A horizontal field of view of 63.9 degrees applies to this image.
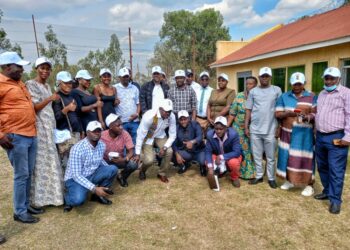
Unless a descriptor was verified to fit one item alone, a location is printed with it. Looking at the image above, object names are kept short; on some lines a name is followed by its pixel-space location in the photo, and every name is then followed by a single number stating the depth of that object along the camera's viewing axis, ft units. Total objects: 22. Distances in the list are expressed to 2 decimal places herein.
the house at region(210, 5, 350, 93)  24.02
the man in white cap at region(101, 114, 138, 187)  13.71
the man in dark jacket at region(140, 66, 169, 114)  16.90
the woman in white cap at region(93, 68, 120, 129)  15.55
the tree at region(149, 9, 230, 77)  112.98
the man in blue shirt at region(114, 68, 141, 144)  16.42
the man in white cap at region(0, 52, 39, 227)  9.78
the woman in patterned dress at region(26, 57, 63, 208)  11.20
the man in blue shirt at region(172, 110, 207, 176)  16.07
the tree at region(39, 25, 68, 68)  55.57
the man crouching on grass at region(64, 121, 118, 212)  11.64
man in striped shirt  11.16
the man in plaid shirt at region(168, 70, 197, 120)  16.58
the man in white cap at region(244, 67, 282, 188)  13.53
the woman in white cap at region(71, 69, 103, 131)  14.08
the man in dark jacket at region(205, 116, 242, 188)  14.56
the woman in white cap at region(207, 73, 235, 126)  15.96
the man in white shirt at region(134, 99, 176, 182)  14.79
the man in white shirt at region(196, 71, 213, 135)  17.74
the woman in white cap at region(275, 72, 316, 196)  12.59
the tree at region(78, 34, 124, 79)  66.13
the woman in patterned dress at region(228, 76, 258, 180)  14.94
